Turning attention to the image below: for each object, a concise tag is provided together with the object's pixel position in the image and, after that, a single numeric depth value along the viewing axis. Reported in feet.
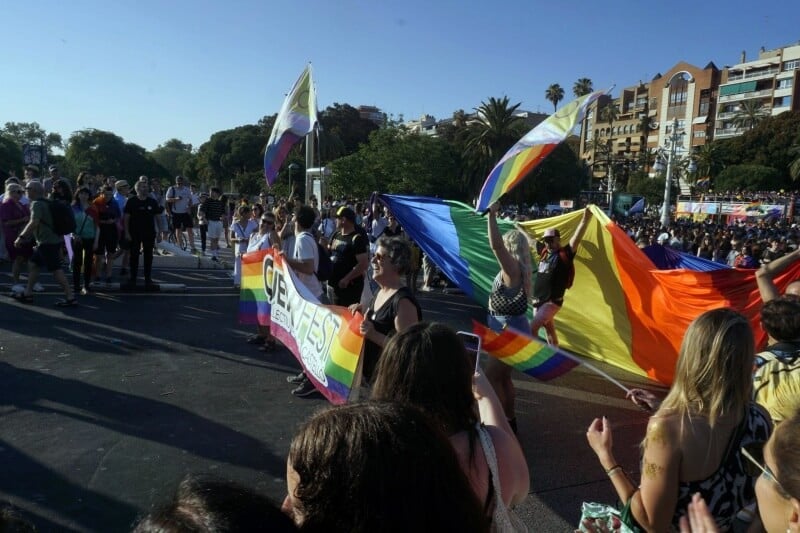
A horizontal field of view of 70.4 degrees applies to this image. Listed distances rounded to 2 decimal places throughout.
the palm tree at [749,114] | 258.37
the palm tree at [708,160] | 227.61
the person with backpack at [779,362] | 9.12
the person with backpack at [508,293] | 14.32
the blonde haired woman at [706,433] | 6.55
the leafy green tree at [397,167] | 146.10
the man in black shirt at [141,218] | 29.76
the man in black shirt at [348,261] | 19.31
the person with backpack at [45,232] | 25.41
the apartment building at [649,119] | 294.87
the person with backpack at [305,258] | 18.40
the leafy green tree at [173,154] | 302.17
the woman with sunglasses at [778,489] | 4.55
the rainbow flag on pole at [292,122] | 26.50
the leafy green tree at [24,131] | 250.57
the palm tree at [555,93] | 325.21
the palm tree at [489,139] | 165.58
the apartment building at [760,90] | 257.96
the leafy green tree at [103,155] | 199.21
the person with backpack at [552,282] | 20.48
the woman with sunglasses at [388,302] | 11.65
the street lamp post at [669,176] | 110.93
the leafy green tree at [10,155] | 147.95
